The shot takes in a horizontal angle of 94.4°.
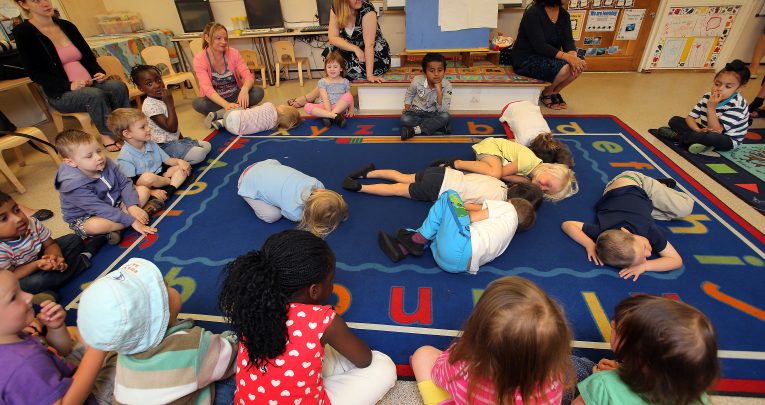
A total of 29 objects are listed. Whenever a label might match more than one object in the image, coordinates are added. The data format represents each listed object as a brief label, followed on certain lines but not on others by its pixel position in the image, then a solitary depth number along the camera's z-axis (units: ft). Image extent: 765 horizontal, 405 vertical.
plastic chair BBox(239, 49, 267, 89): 15.78
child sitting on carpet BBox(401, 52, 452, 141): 9.92
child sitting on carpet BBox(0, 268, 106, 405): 2.85
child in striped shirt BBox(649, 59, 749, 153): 8.23
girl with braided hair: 2.87
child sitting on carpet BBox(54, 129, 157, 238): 5.92
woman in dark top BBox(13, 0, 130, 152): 8.96
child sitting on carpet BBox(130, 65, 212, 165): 8.78
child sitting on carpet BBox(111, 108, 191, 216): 7.32
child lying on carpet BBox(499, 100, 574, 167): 7.80
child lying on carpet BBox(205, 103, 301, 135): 10.58
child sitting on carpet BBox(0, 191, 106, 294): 4.93
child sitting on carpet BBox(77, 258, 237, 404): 2.75
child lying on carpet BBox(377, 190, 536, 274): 5.21
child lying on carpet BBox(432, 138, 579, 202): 6.93
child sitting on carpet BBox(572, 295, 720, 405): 2.57
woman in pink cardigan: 10.74
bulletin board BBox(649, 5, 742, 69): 13.92
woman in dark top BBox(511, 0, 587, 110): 11.05
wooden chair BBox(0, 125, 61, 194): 7.96
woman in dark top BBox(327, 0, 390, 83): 11.17
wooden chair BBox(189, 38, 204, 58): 14.60
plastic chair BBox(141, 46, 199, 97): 13.44
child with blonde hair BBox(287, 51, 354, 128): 11.00
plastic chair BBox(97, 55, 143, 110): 11.68
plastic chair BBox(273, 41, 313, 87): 15.51
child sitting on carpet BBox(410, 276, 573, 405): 2.61
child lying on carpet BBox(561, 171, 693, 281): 5.37
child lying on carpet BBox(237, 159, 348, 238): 6.23
